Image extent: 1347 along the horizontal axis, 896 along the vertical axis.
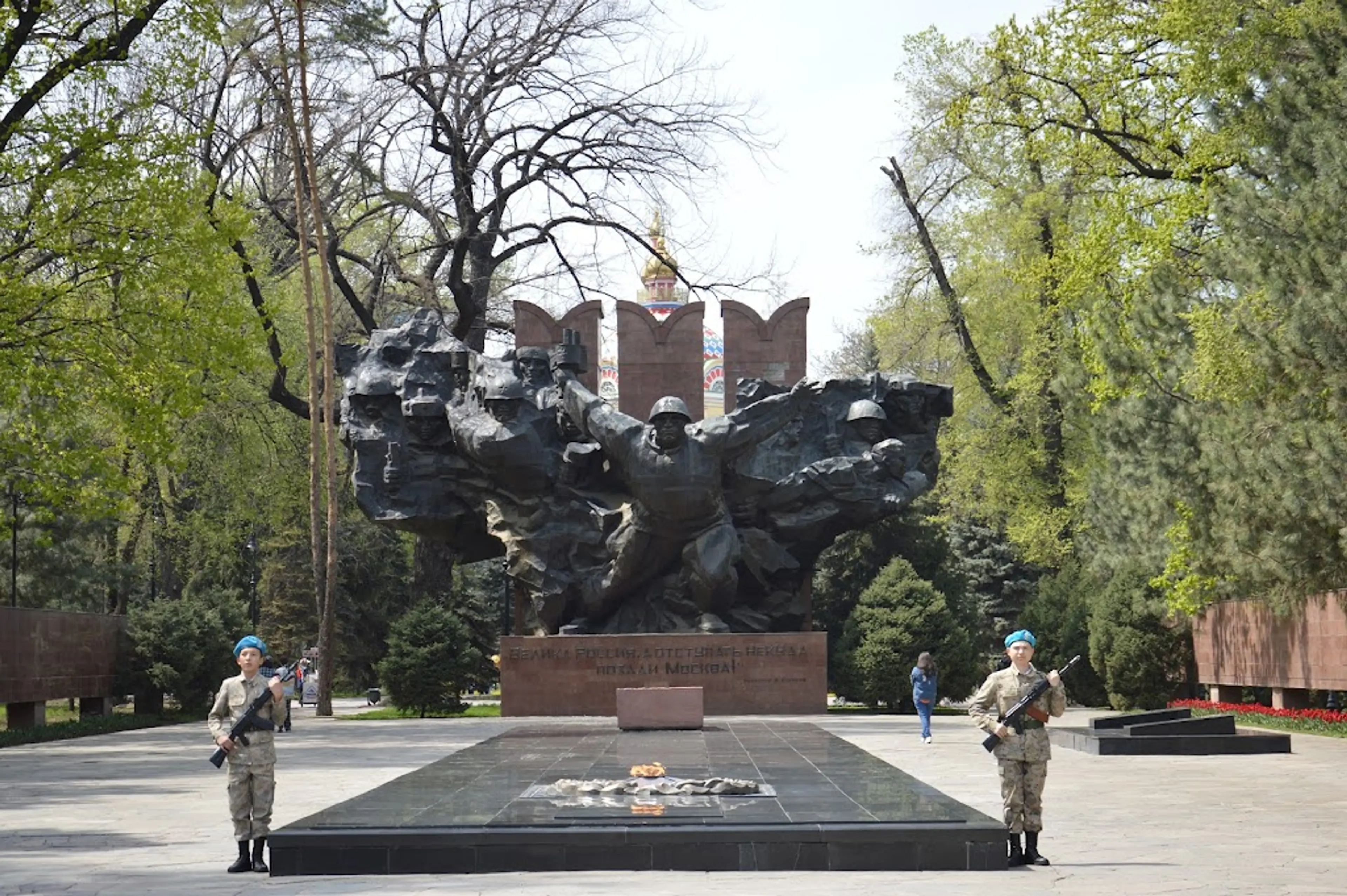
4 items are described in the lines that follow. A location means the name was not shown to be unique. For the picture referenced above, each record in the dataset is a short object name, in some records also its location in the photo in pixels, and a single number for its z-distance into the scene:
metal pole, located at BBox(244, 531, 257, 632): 40.91
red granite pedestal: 27.95
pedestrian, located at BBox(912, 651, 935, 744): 22.61
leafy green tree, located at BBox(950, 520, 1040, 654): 49.59
